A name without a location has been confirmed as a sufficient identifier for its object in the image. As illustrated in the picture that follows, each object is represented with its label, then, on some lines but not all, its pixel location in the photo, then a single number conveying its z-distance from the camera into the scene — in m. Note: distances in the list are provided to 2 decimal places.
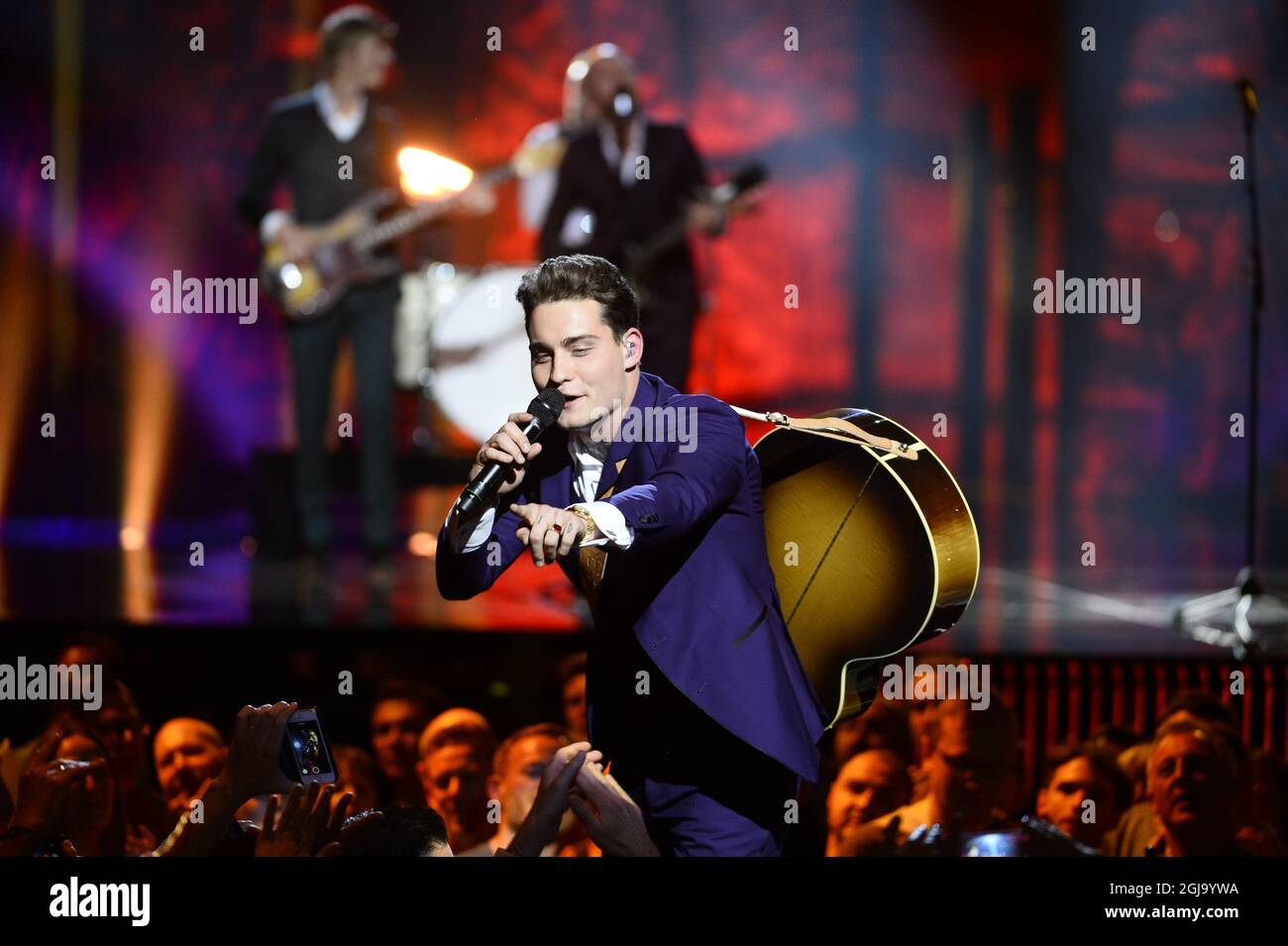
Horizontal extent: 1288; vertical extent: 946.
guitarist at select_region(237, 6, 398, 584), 11.35
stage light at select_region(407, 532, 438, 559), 13.32
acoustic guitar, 5.03
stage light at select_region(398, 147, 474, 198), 15.27
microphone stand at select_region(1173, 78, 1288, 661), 9.62
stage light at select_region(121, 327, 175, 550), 15.84
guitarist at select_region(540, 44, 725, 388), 10.83
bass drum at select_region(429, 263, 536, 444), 12.73
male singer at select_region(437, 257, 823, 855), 4.56
